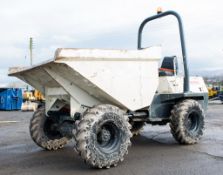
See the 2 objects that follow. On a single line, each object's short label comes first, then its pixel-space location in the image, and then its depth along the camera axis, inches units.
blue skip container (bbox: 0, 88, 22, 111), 960.9
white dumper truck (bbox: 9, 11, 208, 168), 211.0
